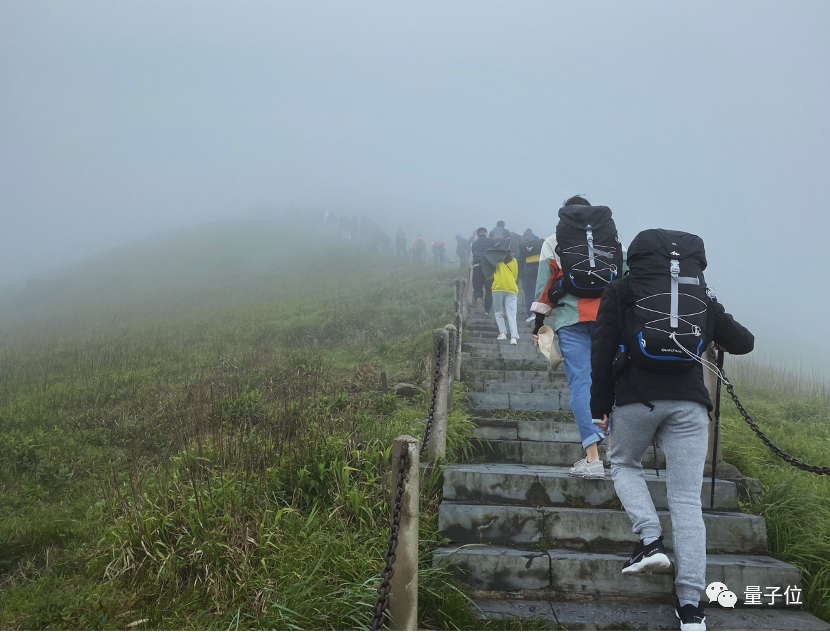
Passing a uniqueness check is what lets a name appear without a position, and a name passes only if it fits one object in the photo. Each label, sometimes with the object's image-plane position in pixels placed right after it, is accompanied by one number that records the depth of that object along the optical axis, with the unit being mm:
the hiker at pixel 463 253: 30075
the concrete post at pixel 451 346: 6223
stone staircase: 3309
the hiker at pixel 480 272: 12008
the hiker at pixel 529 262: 13006
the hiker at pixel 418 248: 41250
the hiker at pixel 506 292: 10641
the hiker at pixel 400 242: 45531
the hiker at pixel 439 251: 35531
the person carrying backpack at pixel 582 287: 4379
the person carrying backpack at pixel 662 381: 2949
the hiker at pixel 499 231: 13562
